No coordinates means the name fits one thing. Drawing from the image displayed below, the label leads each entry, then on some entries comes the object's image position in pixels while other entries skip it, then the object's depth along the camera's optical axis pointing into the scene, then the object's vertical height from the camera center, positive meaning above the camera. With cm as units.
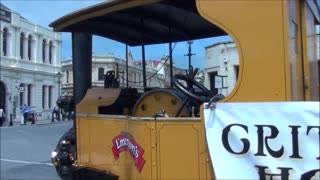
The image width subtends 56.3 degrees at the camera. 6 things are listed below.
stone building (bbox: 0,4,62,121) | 3137 +384
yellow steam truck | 171 +6
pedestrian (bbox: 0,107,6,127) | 2555 -152
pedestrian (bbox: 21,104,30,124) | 2706 -115
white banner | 164 -25
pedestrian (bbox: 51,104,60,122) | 3010 -146
